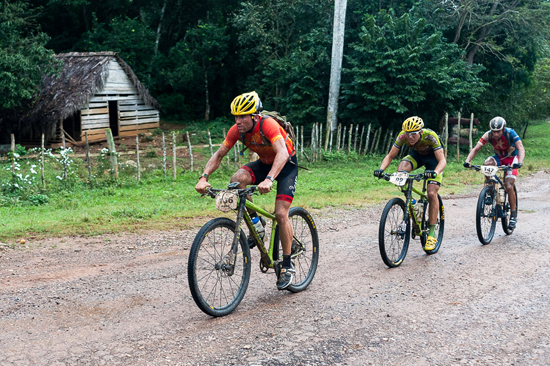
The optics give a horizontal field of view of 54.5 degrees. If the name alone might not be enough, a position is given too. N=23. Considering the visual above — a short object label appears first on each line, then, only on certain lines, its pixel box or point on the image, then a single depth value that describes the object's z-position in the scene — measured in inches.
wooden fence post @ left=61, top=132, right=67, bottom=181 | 489.3
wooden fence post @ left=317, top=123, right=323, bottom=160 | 743.5
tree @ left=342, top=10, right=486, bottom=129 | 840.3
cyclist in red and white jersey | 334.0
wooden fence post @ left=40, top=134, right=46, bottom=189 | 472.7
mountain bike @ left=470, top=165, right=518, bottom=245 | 315.9
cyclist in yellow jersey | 277.9
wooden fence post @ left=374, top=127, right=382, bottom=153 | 848.5
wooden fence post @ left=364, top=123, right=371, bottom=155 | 815.0
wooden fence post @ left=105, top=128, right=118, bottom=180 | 530.0
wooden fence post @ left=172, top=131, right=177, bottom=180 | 557.0
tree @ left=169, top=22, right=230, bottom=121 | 1205.7
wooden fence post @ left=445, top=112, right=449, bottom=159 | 834.8
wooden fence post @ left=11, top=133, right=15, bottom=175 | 456.2
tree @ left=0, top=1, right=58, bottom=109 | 724.0
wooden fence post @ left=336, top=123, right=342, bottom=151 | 775.7
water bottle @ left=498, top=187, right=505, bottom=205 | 332.5
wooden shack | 863.7
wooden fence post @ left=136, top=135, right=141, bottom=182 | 541.6
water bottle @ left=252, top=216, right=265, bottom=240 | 206.1
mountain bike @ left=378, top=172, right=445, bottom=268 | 259.6
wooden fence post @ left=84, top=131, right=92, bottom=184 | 502.3
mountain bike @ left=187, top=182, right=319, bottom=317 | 182.2
